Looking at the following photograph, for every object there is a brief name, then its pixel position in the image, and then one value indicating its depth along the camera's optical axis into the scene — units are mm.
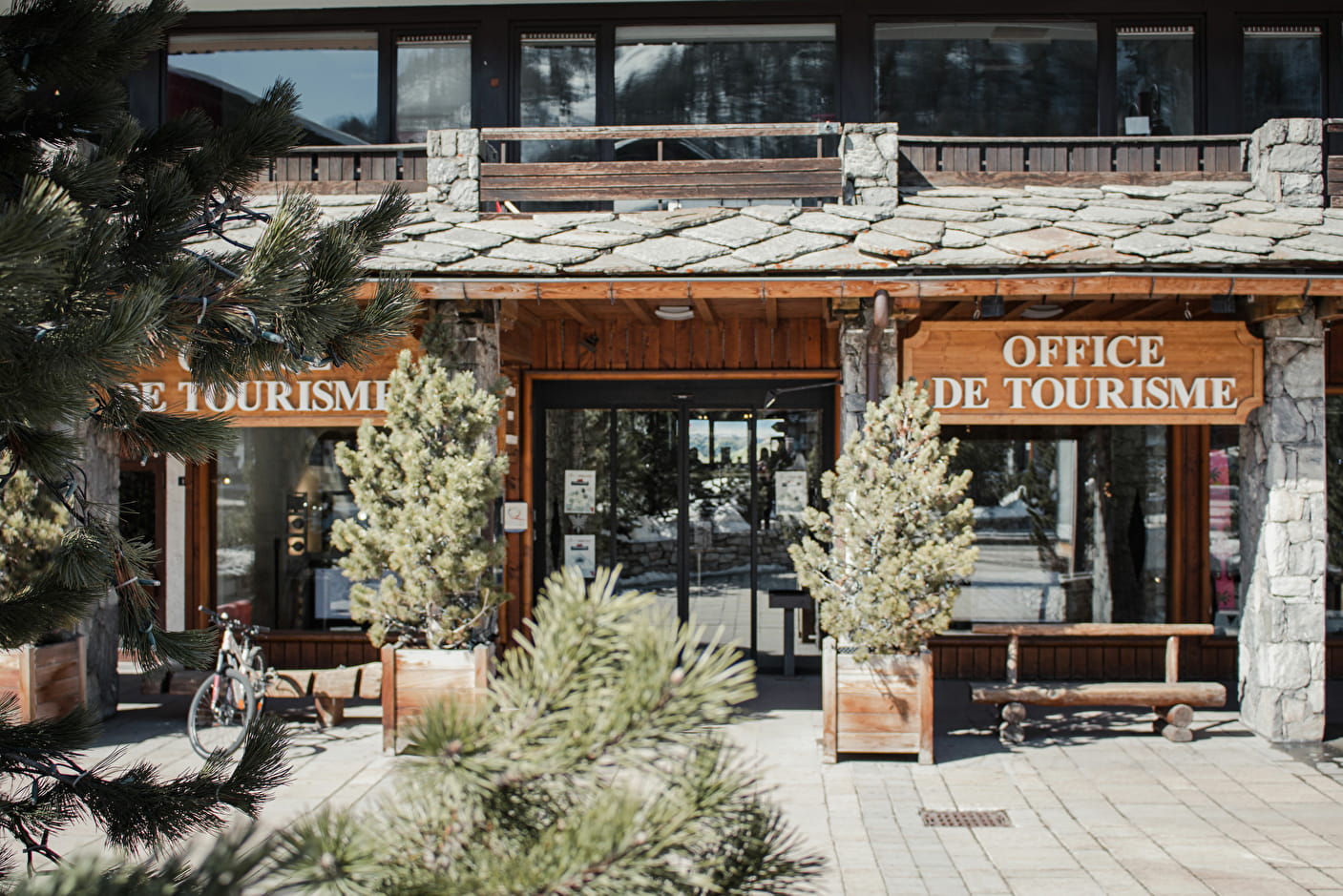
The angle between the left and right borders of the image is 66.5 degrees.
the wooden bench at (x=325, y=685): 7814
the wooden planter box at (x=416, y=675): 7191
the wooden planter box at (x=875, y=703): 7043
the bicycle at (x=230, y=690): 7395
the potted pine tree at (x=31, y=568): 7152
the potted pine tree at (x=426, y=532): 7141
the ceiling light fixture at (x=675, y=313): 8656
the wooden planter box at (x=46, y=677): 7188
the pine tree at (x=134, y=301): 2033
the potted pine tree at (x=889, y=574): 7051
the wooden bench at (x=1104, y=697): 7461
